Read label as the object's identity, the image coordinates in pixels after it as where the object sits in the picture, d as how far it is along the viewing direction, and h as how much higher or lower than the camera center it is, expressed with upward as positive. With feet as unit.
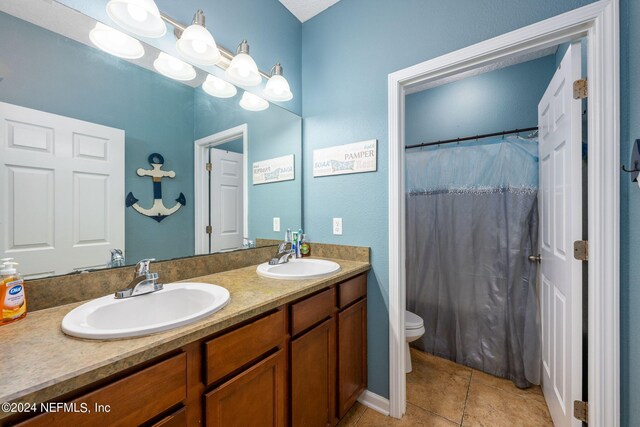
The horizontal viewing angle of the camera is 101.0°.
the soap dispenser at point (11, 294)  2.56 -0.78
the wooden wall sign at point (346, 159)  5.46 +1.19
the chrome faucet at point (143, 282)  3.29 -0.88
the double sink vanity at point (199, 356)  1.90 -1.33
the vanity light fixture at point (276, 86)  5.57 +2.71
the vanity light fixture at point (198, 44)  3.99 +2.66
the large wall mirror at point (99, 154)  2.94 +0.84
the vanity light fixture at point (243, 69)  4.79 +2.69
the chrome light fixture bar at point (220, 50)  4.04 +2.94
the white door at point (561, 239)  3.88 -0.49
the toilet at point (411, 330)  6.19 -2.79
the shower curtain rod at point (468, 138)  6.48 +2.03
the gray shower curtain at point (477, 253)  6.17 -1.10
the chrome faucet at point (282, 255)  5.24 -0.86
